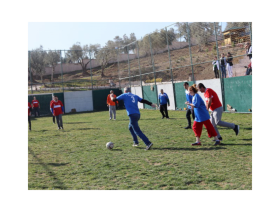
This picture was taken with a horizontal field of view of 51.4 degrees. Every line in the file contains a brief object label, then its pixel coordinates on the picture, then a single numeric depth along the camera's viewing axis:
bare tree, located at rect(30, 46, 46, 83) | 36.44
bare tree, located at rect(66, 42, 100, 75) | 37.12
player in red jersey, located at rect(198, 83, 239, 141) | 9.18
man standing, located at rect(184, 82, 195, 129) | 12.38
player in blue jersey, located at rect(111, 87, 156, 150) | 9.11
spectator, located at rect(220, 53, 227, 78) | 18.03
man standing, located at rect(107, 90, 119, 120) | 18.86
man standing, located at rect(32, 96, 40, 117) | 27.28
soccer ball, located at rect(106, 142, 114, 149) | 9.46
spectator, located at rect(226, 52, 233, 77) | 18.12
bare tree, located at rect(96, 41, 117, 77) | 41.05
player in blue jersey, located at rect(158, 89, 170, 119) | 16.76
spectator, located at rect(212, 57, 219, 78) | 18.99
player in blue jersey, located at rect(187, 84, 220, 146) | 8.75
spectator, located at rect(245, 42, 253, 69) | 16.37
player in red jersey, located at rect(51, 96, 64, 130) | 15.51
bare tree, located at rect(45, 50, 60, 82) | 38.11
